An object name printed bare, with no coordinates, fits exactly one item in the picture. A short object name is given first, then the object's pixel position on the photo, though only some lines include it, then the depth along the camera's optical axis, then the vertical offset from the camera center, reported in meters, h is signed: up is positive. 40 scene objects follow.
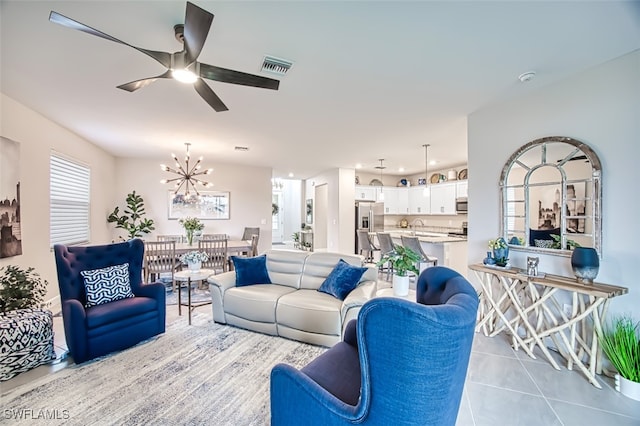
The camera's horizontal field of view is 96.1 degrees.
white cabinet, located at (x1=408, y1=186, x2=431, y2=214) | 7.71 +0.39
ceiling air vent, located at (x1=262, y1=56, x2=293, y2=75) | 2.31 +1.24
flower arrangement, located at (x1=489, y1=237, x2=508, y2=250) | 3.01 -0.29
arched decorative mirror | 2.55 +0.20
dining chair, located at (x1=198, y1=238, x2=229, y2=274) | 4.57 -0.60
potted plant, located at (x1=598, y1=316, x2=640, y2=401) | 2.07 -1.03
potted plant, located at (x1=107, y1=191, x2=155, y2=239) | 6.01 -0.11
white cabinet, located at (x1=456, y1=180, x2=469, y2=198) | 6.67 +0.64
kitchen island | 5.34 -0.65
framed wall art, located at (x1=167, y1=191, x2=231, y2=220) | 6.75 +0.22
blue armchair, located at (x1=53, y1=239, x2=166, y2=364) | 2.52 -0.90
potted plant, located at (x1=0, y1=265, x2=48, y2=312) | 2.55 -0.71
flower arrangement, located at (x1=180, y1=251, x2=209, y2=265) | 3.59 -0.55
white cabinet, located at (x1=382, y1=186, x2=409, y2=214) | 8.29 +0.46
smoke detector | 2.54 +1.26
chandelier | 6.66 +0.74
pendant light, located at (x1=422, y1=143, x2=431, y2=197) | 5.15 +1.26
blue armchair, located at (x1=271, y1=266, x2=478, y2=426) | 0.94 -0.51
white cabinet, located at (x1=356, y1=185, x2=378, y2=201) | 8.11 +0.65
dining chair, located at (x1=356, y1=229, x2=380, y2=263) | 6.55 -0.68
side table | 3.47 -0.75
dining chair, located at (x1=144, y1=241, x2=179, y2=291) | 4.27 -0.65
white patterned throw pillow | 2.80 -0.71
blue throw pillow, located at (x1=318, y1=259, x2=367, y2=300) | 3.04 -0.70
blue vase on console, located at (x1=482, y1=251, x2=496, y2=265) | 3.08 -0.47
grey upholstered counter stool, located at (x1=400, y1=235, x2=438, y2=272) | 4.93 -0.54
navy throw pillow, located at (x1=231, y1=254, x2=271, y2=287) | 3.47 -0.69
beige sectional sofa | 2.79 -0.89
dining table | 4.59 -0.55
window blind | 4.04 +0.19
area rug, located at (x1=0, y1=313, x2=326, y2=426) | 1.89 -1.31
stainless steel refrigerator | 7.85 -0.04
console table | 2.31 -0.90
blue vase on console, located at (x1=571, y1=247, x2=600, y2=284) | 2.34 -0.38
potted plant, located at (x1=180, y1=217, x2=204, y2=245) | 4.91 -0.22
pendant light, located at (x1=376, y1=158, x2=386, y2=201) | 6.53 +1.25
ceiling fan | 1.53 +1.01
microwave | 6.61 +0.26
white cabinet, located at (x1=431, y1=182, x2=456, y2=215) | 7.01 +0.44
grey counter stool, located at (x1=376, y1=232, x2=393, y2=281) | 5.60 -0.56
